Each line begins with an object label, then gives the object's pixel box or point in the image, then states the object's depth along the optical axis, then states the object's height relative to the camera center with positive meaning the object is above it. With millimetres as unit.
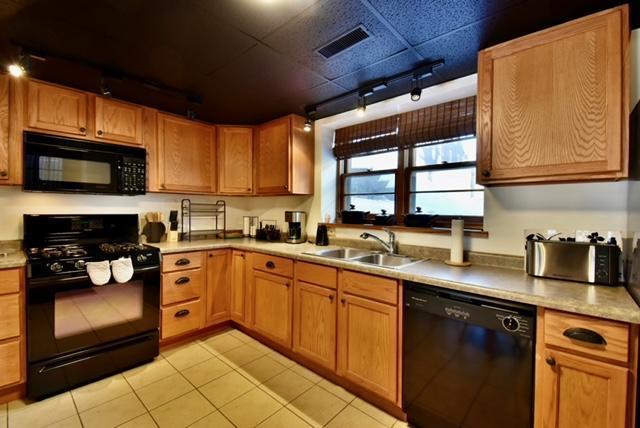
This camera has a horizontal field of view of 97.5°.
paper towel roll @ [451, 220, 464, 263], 1883 -201
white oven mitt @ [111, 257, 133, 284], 2061 -443
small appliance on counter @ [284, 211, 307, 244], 2989 -167
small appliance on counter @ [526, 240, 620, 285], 1361 -252
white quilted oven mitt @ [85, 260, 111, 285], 1951 -440
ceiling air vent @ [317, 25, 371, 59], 1557 +991
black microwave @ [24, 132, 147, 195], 2105 +358
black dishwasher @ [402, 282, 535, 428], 1257 -742
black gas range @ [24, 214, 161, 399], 1823 -701
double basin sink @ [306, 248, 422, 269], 2175 -378
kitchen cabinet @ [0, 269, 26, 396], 1740 -751
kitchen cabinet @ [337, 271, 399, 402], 1698 -804
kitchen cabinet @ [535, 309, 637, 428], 1051 -637
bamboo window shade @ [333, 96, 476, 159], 2127 +708
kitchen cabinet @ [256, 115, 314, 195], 2871 +561
